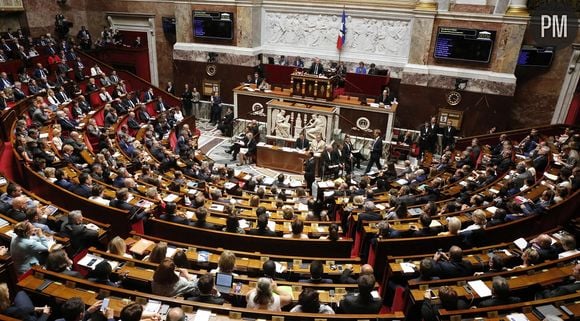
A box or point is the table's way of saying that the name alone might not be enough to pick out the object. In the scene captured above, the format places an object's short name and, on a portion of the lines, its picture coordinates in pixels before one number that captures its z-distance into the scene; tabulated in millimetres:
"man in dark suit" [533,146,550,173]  9086
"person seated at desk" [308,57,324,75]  15117
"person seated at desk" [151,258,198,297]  4219
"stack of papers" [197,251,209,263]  5302
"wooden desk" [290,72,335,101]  13956
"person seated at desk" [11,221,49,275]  4793
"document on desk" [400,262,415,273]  5234
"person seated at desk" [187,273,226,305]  4109
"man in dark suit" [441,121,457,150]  13773
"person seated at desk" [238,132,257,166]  12780
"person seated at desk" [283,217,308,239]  5930
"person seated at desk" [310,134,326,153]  12219
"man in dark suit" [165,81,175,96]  16711
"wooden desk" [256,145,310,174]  12266
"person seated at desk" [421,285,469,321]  3967
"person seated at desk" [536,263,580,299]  4535
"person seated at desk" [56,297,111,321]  3518
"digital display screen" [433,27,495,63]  13359
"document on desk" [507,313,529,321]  4089
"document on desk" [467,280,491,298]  4604
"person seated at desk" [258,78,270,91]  15143
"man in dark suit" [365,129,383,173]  12109
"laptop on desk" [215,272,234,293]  4461
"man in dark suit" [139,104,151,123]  13273
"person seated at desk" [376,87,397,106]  14148
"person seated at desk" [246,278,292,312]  4055
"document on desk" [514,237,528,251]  5676
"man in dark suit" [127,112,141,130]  12219
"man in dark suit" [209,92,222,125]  16109
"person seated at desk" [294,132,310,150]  12484
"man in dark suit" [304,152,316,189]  10450
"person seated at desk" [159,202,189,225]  6242
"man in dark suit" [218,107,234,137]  15078
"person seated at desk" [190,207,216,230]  6086
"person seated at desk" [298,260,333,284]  4742
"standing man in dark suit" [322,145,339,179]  11255
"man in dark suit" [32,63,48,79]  13281
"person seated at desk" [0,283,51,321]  3666
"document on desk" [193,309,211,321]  3887
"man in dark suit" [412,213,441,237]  6145
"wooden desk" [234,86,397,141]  13594
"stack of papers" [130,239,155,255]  5293
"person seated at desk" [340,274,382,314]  4137
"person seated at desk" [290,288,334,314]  3988
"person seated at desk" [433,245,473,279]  4992
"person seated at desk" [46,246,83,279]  4363
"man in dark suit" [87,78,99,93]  13703
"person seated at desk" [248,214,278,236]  6043
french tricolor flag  15200
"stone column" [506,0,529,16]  12798
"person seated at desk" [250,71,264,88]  15826
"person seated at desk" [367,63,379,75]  15102
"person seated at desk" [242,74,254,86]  16156
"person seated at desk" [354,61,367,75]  15162
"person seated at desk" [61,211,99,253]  5254
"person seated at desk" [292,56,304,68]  16062
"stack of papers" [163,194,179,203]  7150
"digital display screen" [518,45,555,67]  13274
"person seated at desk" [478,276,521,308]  4262
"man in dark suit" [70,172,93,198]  6785
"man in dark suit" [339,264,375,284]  5043
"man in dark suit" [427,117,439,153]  13561
